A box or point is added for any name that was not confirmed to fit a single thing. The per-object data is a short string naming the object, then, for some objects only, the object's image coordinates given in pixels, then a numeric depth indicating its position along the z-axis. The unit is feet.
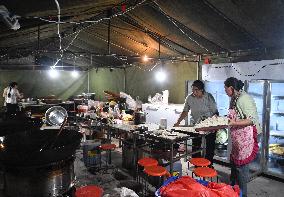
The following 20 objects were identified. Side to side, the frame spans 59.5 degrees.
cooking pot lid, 21.95
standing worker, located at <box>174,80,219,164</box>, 21.33
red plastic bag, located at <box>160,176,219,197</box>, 7.43
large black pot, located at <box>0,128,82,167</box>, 9.50
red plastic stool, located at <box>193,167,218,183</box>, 14.60
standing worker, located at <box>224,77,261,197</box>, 15.28
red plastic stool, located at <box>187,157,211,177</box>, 16.37
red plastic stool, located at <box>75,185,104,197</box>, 10.50
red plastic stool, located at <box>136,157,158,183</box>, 16.65
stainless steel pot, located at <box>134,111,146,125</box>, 23.11
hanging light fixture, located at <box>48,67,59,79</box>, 55.06
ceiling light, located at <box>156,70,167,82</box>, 36.45
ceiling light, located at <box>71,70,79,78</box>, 60.91
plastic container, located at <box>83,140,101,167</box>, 24.77
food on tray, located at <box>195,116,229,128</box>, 16.12
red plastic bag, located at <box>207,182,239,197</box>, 7.65
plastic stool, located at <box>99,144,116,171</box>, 21.93
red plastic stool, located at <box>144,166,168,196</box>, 15.00
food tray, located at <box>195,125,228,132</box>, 15.77
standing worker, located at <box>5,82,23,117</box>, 43.48
